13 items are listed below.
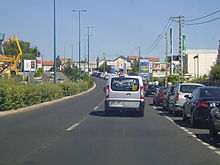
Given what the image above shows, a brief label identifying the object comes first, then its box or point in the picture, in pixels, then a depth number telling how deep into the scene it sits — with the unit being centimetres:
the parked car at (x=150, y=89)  4800
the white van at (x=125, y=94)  1892
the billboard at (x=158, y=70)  10450
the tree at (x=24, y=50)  9169
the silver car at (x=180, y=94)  1956
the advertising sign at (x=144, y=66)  7169
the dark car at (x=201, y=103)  1395
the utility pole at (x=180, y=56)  3812
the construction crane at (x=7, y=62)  4972
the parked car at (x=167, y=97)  2251
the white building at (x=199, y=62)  8231
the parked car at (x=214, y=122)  1099
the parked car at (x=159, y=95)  2887
